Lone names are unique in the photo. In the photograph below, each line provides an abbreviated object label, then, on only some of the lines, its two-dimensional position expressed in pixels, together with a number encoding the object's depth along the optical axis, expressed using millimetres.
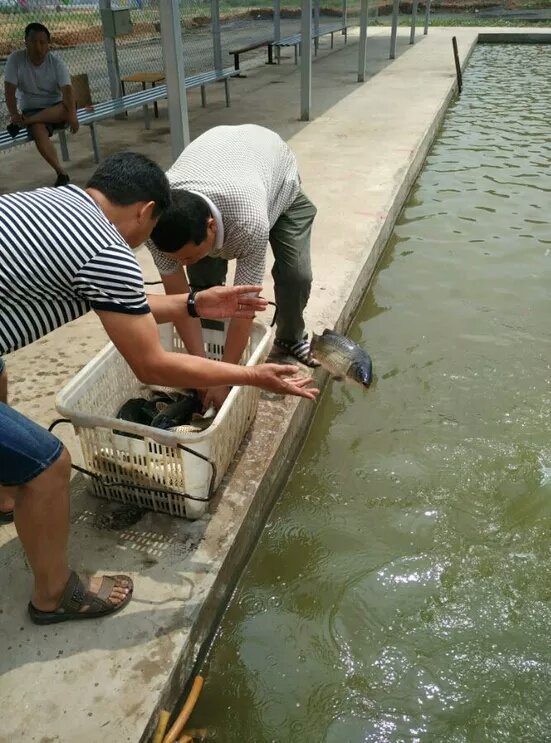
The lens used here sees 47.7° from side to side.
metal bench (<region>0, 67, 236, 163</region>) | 6569
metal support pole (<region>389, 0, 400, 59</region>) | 15747
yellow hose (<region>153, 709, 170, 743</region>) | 2014
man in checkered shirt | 2719
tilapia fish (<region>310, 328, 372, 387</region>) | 3410
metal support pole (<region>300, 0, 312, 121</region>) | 9305
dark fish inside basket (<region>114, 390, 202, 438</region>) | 3004
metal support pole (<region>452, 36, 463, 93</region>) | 13656
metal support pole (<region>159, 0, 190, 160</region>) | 5530
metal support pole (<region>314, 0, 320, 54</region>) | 16016
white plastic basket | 2490
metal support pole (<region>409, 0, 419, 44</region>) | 18469
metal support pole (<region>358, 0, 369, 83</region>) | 12005
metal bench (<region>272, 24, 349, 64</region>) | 14828
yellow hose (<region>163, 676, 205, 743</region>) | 2061
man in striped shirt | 1865
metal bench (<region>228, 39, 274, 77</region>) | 11789
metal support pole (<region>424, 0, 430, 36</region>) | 20891
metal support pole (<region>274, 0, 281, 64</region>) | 14562
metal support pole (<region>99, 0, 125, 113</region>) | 9148
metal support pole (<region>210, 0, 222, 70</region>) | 10594
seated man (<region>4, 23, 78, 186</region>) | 6547
